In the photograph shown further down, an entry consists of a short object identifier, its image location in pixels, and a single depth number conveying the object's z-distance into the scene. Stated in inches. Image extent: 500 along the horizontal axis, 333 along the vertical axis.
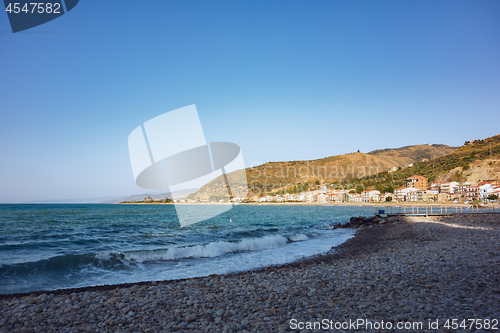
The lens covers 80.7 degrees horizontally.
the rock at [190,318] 175.0
